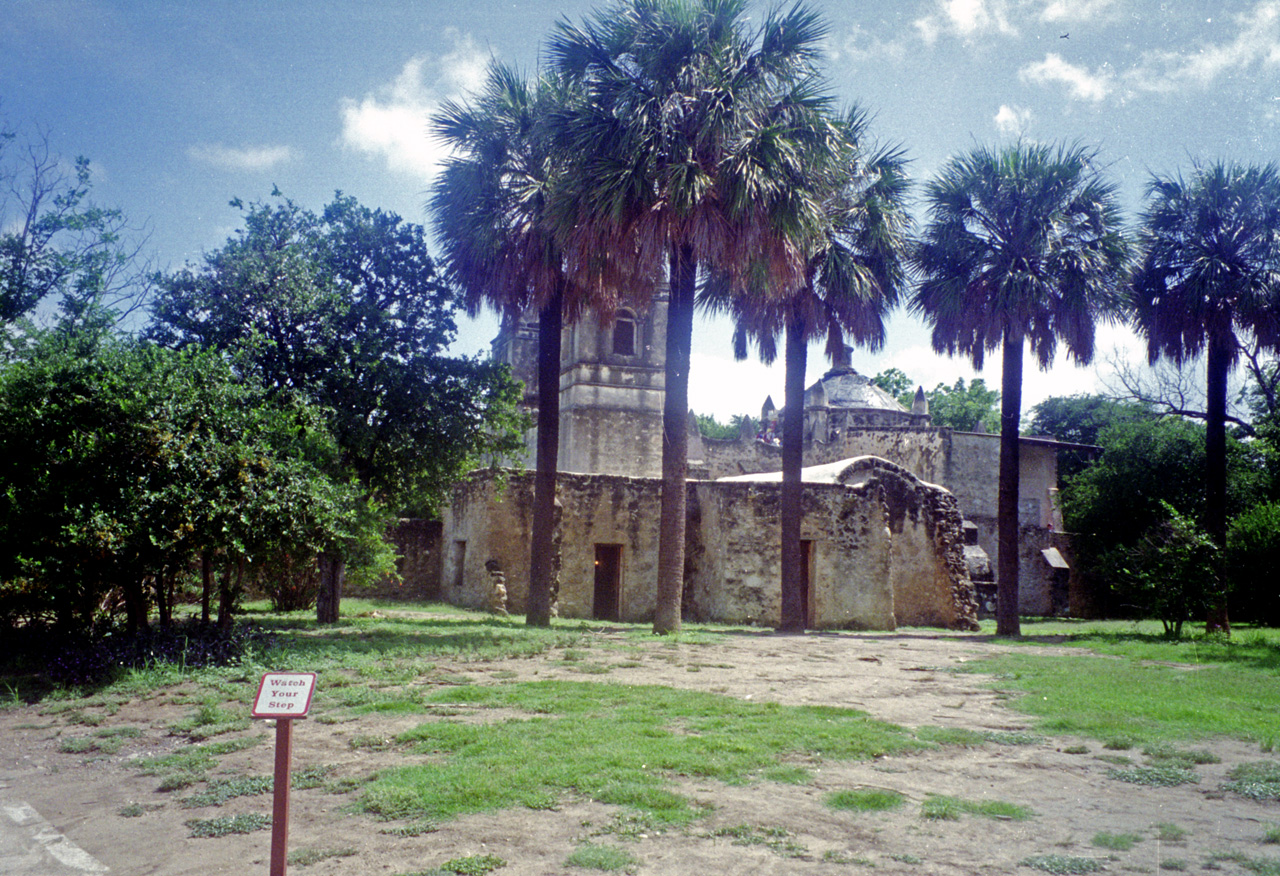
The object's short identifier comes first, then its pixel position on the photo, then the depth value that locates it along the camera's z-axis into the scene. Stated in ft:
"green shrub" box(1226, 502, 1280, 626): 71.61
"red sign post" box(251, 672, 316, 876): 13.38
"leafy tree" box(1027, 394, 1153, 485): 154.51
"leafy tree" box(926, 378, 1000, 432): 186.70
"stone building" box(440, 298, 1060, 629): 65.16
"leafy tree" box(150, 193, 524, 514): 44.78
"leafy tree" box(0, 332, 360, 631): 31.89
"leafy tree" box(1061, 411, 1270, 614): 92.38
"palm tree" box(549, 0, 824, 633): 45.16
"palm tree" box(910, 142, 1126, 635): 60.49
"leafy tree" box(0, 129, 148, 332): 57.72
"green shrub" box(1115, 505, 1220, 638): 56.34
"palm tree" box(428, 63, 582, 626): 50.98
